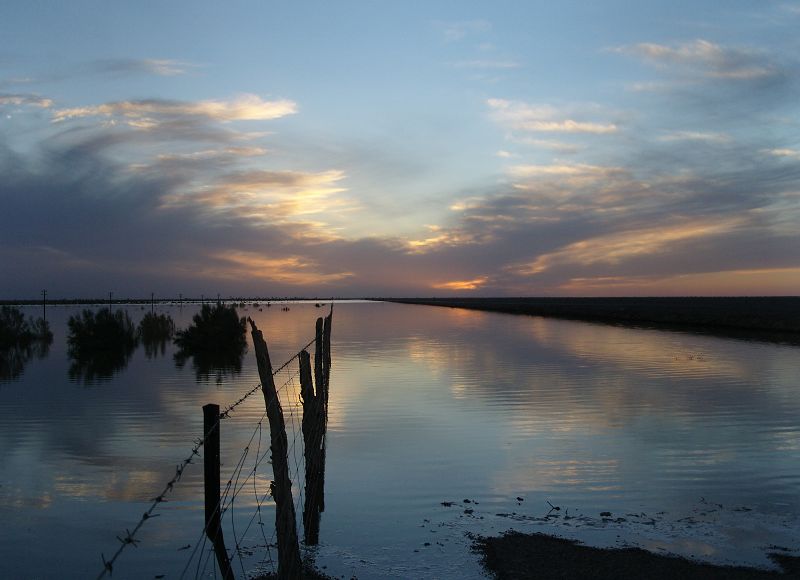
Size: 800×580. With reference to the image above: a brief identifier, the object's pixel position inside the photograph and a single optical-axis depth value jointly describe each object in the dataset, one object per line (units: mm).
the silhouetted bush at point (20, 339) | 29891
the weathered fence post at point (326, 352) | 11203
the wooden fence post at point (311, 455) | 7957
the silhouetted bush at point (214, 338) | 31969
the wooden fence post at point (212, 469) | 5371
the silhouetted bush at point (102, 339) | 31297
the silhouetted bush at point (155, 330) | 39125
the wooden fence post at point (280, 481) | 5414
